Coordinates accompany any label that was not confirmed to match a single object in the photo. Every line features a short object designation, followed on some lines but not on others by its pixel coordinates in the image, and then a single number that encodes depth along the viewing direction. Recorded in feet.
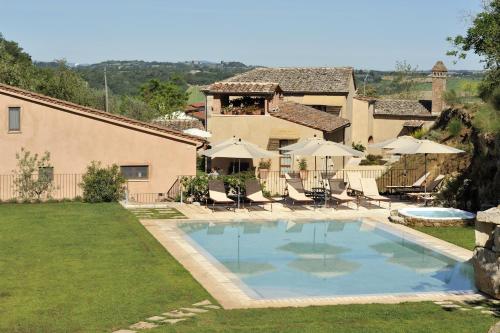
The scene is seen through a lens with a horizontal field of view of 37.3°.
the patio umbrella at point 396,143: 102.01
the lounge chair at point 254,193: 90.07
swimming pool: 53.83
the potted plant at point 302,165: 137.17
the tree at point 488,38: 114.62
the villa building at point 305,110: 138.82
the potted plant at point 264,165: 136.65
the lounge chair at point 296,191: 92.12
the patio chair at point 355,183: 98.07
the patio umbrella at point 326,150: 93.82
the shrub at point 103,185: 95.45
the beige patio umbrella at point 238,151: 92.85
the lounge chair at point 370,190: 94.53
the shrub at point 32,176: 97.91
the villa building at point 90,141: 99.55
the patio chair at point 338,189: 92.46
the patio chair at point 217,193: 89.35
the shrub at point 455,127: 106.83
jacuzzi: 77.66
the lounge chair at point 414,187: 100.42
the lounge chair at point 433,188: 93.86
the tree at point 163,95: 321.52
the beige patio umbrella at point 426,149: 93.50
